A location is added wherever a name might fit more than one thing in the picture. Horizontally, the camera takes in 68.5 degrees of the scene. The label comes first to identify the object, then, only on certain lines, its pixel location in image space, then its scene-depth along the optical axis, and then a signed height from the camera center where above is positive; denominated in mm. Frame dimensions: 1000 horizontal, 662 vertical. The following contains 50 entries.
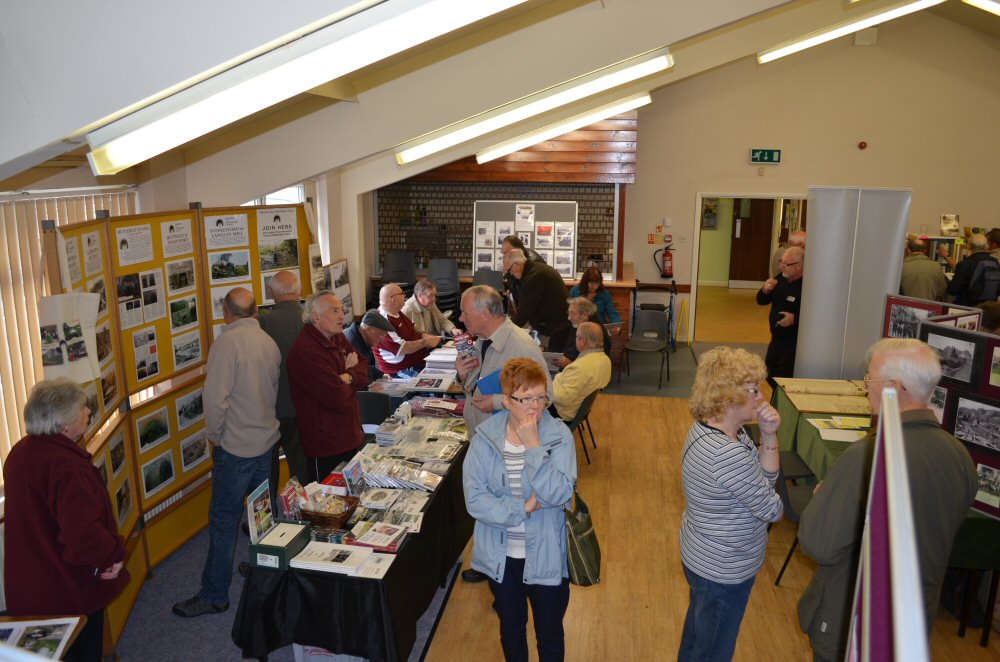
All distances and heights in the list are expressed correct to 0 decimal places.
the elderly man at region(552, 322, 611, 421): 6156 -1436
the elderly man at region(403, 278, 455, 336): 7125 -1047
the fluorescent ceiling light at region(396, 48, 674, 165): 5613 +817
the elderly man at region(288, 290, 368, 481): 4637 -1205
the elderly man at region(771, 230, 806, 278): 8348 -418
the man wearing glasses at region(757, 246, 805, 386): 7336 -1073
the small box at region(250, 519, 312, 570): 3383 -1590
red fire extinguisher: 12523 -993
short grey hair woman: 3051 -1300
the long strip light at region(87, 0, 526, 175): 2475 +440
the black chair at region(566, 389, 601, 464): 6168 -1745
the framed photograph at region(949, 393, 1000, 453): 4148 -1231
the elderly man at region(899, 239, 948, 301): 9141 -905
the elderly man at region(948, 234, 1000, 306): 9398 -920
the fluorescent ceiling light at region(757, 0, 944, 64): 7785 +1917
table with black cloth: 3365 -1900
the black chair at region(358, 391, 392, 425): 5941 -1641
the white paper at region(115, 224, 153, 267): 4668 -288
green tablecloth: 4801 -1675
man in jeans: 4477 -1346
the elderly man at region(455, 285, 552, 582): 4270 -804
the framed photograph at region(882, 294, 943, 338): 5309 -809
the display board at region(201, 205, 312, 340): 5641 -383
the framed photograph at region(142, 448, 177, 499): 4930 -1855
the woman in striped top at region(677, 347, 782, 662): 3002 -1182
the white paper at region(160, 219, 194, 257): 5096 -269
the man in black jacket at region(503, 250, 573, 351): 8031 -1109
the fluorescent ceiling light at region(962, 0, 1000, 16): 6315 +1777
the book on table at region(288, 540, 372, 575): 3361 -1643
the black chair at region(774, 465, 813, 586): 4367 -1908
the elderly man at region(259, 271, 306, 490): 5211 -941
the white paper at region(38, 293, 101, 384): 3723 -711
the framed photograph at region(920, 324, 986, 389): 4253 -871
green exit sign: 12164 +792
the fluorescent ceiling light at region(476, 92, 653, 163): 8703 +895
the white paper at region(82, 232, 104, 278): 4195 -319
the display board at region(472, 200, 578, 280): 11539 -436
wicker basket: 3688 -1579
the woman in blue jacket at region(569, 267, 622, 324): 9039 -1128
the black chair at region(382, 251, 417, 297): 10938 -1016
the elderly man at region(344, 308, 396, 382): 6344 -1122
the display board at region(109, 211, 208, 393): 4738 -647
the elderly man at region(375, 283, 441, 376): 6469 -1245
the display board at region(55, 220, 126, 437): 3803 -669
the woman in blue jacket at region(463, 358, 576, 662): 3145 -1242
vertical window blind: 3902 -561
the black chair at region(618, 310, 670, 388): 9711 -1739
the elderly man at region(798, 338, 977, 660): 2693 -1089
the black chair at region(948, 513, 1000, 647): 4059 -1857
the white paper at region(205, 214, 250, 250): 5570 -244
